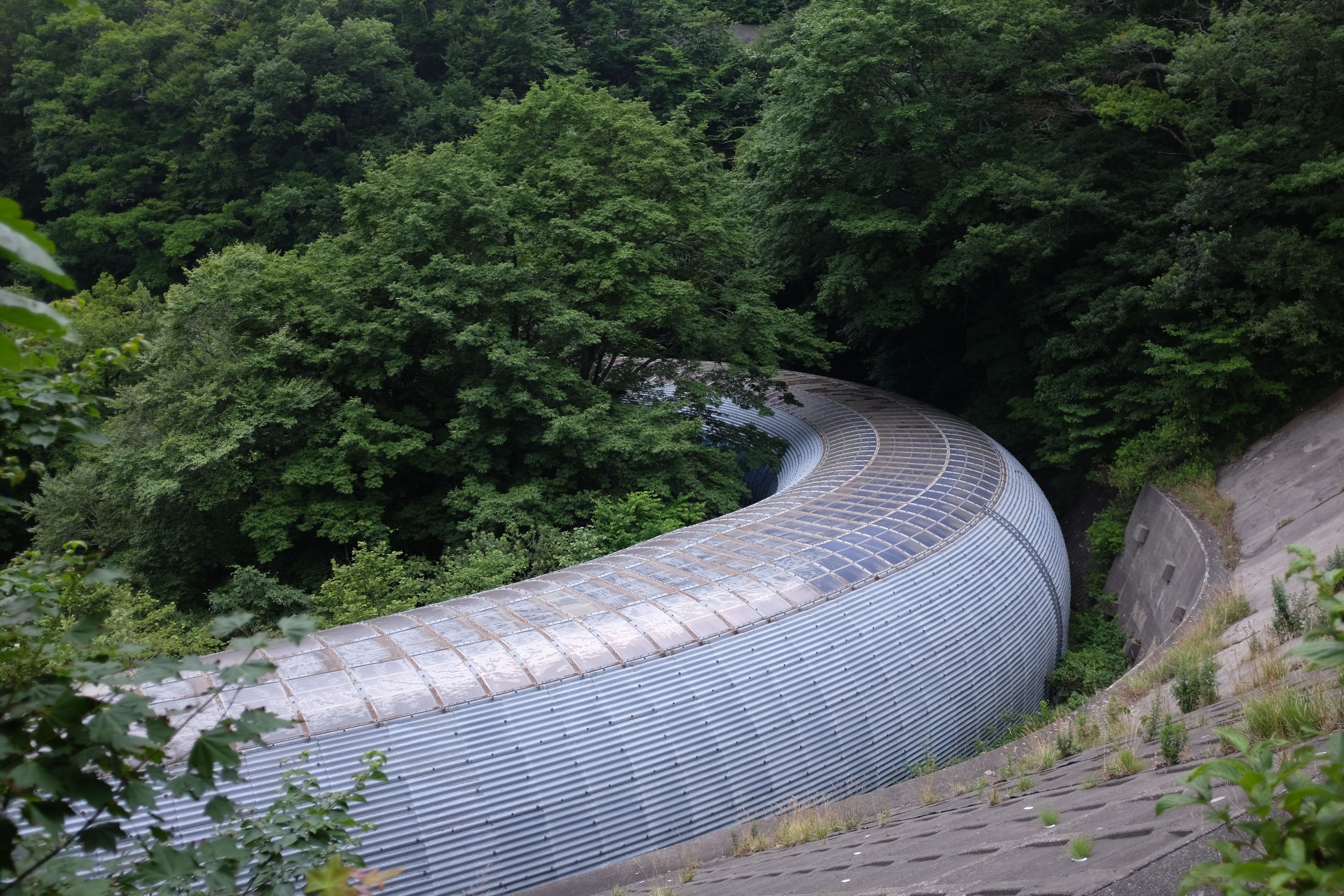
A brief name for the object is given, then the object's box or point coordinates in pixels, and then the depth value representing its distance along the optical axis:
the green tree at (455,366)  15.59
